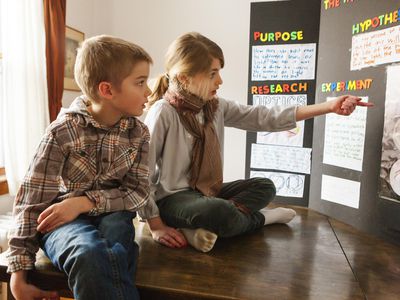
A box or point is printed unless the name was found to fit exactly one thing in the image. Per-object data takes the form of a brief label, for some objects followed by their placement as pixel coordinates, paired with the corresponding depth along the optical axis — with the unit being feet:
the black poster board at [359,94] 3.52
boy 2.49
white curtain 5.92
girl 3.44
